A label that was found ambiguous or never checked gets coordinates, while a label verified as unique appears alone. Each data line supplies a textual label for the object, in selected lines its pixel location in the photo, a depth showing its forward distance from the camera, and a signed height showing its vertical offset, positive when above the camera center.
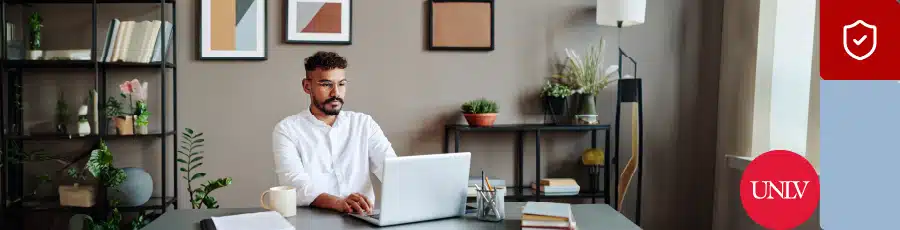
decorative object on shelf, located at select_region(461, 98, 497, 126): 3.70 -0.10
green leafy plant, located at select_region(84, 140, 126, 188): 3.45 -0.40
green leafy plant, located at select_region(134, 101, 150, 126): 3.65 -0.12
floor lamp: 3.66 +0.05
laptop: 2.04 -0.29
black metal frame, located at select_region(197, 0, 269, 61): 3.79 +0.34
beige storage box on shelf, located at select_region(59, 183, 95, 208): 3.55 -0.55
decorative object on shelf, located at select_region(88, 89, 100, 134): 3.61 -0.09
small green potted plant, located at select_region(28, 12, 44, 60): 3.57 +0.27
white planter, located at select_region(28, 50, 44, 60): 3.57 +0.18
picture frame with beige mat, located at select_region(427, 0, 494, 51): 3.91 +0.40
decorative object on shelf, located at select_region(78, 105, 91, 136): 3.61 -0.17
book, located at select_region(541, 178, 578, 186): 3.80 -0.48
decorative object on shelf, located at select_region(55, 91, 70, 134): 3.71 -0.13
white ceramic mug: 2.16 -0.34
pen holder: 2.15 -0.34
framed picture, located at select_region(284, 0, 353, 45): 3.83 +0.40
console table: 3.71 -0.29
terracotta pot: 3.69 -0.13
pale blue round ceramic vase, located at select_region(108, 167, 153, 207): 3.54 -0.51
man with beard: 2.76 -0.21
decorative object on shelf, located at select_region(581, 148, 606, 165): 3.86 -0.33
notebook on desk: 1.98 -0.38
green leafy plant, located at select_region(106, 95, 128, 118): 3.67 -0.10
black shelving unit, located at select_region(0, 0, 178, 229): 3.53 -0.15
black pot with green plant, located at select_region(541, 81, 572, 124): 3.84 +0.00
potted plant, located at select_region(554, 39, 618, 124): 3.84 +0.11
